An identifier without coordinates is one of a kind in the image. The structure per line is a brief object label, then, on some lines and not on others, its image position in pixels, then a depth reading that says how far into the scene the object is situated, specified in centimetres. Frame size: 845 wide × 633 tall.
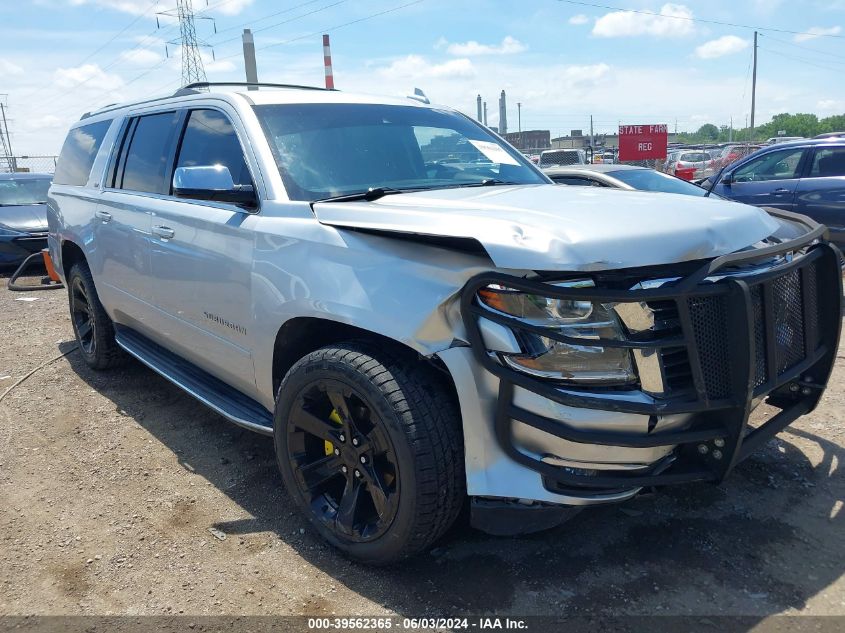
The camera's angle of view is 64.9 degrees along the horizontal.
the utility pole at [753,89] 4244
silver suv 210
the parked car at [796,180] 826
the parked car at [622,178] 762
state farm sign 1967
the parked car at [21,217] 994
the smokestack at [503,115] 3670
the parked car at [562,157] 2098
